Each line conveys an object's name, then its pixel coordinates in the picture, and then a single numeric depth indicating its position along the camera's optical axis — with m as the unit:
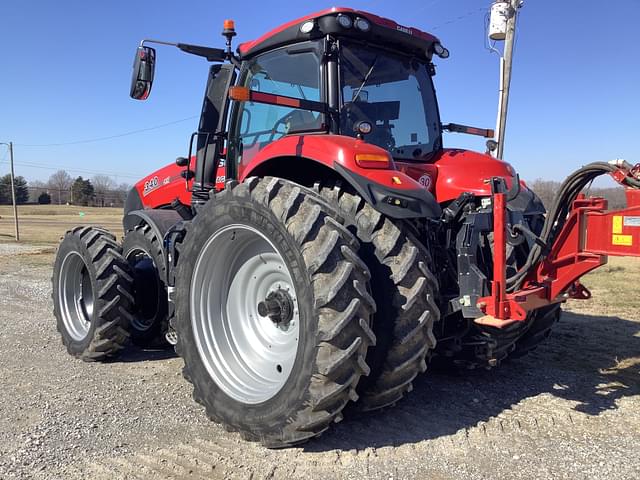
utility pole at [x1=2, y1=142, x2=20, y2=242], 20.70
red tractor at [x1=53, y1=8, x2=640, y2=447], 2.80
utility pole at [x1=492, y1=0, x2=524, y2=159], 10.61
